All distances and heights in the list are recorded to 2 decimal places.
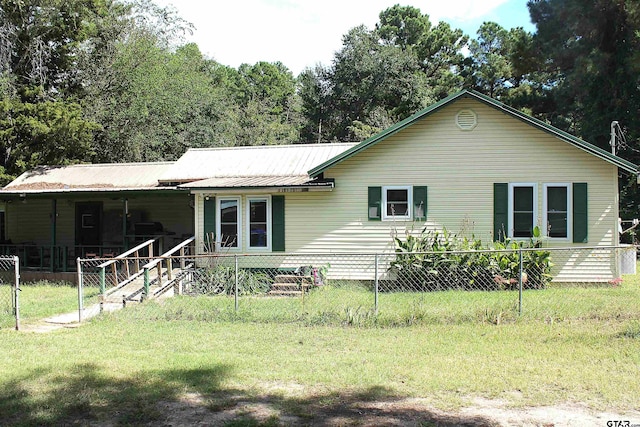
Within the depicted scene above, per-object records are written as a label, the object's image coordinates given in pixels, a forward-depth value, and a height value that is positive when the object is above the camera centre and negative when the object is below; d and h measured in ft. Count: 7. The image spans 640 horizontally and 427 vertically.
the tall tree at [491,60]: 132.67 +38.39
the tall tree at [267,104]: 125.18 +33.48
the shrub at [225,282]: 46.14 -5.73
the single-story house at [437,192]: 46.98 +2.01
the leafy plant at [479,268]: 45.44 -4.38
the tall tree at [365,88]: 118.32 +27.81
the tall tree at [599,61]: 86.33 +24.36
